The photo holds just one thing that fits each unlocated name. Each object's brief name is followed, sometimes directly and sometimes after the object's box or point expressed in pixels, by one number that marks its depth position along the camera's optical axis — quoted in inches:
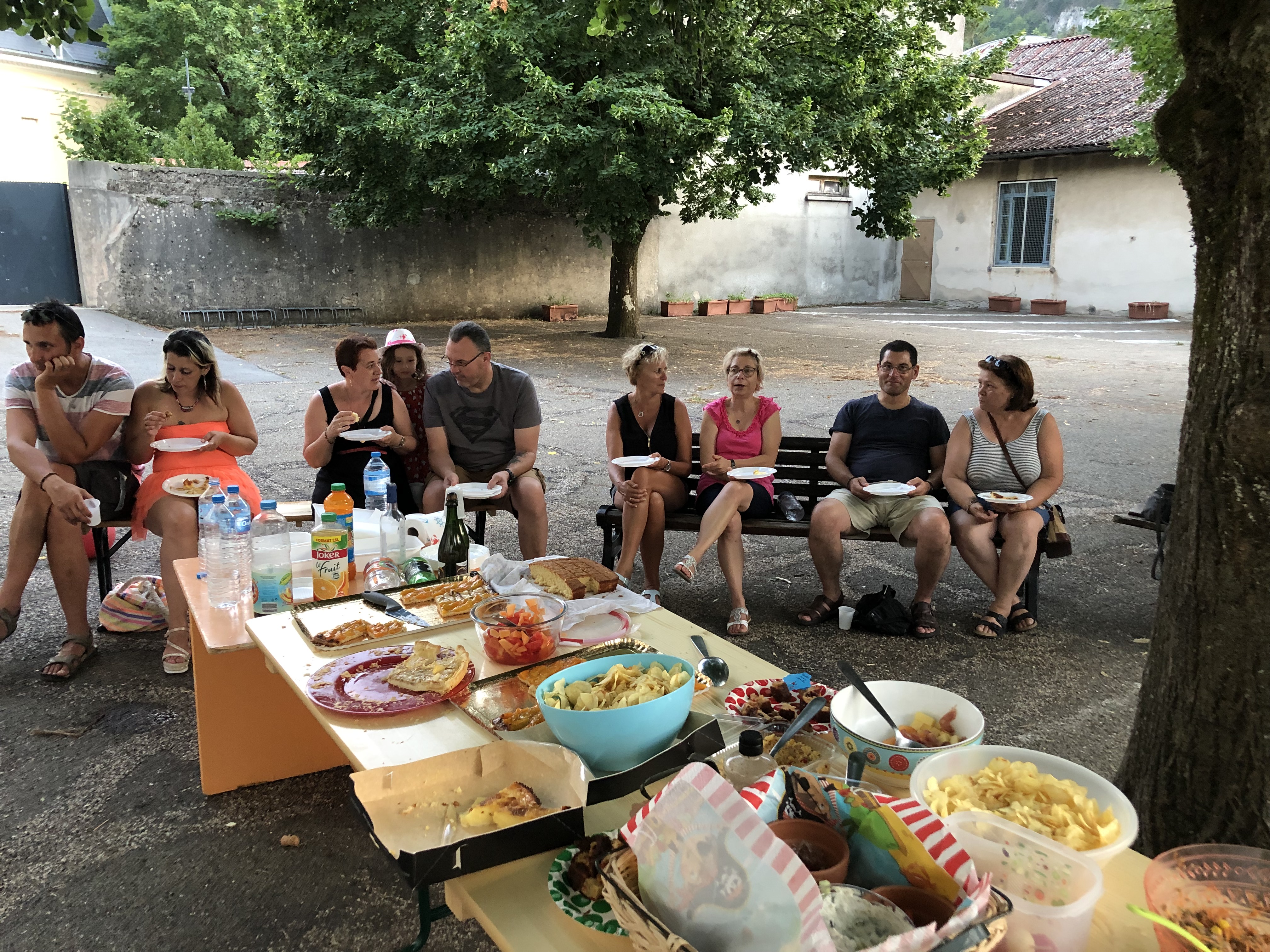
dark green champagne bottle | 130.4
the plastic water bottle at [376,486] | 161.2
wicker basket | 49.2
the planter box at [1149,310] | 880.3
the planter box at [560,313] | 820.0
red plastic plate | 89.6
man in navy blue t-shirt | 185.3
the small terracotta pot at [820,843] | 56.6
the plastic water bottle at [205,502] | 138.6
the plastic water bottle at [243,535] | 129.6
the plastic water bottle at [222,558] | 124.8
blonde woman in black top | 193.9
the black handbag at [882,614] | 183.6
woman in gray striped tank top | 182.5
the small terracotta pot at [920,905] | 52.6
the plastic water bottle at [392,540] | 137.5
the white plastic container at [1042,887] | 53.8
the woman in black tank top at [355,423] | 192.4
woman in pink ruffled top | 189.3
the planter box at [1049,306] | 943.7
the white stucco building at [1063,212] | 871.7
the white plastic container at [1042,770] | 62.1
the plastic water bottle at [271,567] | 119.5
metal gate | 685.9
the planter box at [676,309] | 893.2
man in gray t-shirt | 200.5
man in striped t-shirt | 165.8
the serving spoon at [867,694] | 78.0
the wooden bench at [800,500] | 192.9
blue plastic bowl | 74.7
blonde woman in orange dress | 171.5
